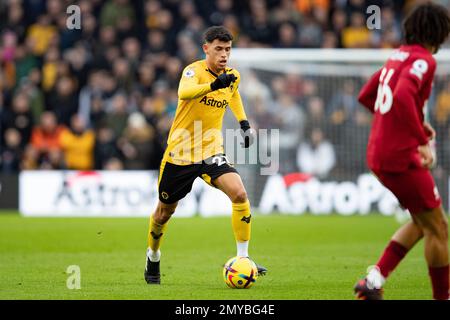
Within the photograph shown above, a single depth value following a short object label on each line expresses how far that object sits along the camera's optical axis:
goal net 39.37
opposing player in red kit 14.30
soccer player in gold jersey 18.75
